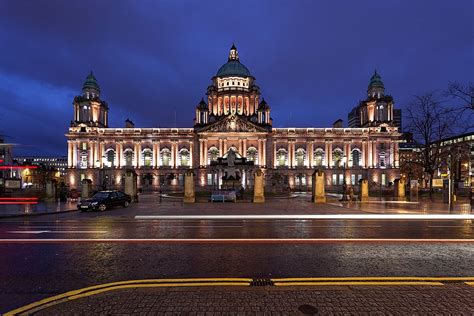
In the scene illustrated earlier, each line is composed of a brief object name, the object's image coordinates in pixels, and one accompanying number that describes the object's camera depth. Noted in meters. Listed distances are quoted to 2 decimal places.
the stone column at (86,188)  34.16
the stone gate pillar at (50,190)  33.97
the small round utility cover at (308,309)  5.24
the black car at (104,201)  24.03
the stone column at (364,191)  33.97
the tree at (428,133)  38.25
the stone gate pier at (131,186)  33.56
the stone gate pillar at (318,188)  31.81
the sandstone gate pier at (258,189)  31.72
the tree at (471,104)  23.79
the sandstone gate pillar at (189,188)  31.56
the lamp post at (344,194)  34.38
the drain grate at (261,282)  6.64
